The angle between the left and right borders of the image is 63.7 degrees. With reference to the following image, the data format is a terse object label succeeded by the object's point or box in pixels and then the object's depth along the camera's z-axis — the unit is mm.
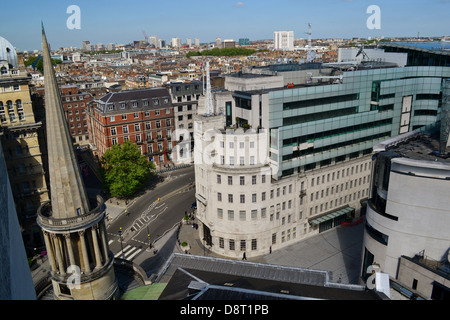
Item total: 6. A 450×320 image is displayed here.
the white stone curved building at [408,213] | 39000
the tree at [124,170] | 88688
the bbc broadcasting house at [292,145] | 61656
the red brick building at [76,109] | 131625
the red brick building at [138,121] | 103294
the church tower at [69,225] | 29266
